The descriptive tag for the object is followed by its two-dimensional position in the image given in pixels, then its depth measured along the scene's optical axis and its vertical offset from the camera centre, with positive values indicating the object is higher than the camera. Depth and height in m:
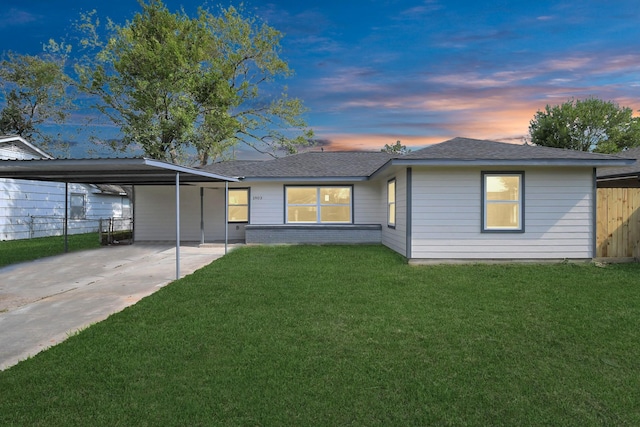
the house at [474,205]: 9.62 +0.07
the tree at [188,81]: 20.22 +6.56
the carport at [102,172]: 7.02 +0.79
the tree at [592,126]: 31.13 +6.38
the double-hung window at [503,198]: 9.75 +0.25
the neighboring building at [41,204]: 16.80 +0.13
